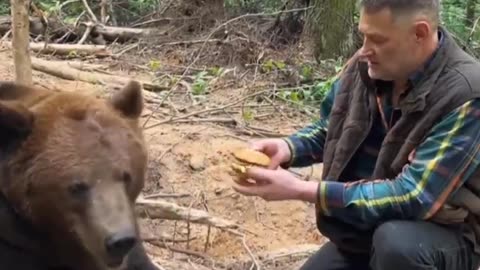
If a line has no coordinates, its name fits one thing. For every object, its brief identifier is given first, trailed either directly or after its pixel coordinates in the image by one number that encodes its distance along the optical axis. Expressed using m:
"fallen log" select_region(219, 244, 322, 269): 6.11
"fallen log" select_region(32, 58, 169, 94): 9.05
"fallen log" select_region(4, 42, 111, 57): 10.35
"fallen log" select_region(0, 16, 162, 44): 11.29
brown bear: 3.56
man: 3.97
